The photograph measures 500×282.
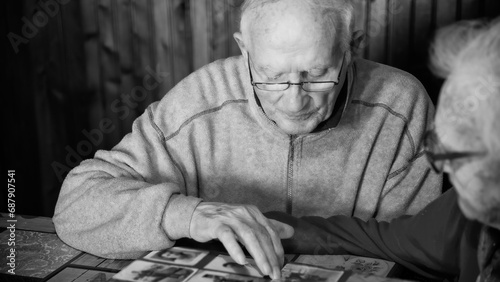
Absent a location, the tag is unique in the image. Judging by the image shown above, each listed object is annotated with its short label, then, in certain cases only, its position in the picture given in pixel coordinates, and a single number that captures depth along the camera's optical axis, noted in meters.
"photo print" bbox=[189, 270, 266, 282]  1.22
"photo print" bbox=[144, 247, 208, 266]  1.31
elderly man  1.64
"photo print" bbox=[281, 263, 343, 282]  1.22
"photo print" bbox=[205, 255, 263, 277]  1.27
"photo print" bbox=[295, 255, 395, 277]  1.40
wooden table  1.44
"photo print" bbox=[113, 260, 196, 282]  1.22
